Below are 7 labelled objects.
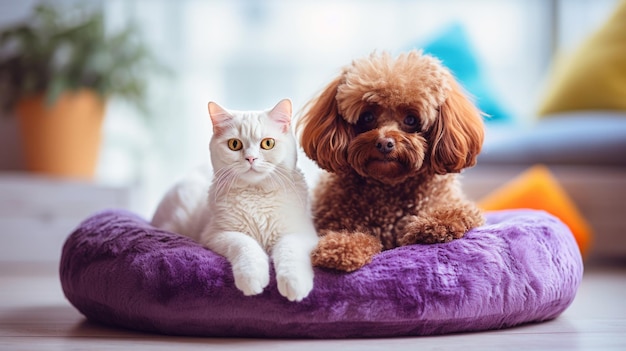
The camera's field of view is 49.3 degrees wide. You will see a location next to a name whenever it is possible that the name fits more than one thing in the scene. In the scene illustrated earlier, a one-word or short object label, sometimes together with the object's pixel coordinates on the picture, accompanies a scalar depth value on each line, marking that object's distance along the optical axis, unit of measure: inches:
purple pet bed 53.5
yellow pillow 122.5
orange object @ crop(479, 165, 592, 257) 102.6
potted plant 124.7
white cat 56.1
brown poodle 56.9
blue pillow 134.0
